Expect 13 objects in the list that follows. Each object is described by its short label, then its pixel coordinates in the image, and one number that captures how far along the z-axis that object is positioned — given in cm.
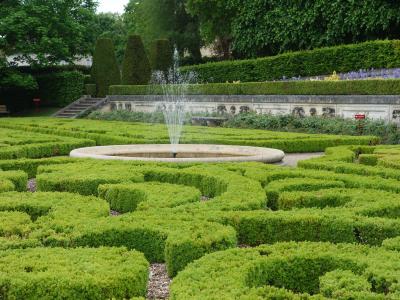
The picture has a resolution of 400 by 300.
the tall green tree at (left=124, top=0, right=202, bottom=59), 4481
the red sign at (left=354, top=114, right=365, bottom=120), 1803
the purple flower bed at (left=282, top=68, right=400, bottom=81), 2147
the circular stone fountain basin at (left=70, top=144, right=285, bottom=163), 1347
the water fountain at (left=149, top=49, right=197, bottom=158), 2379
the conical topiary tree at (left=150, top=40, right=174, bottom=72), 3431
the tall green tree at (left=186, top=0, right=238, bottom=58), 3831
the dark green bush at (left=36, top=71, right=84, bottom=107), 3544
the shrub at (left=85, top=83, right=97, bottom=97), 3519
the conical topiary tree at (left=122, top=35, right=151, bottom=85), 3322
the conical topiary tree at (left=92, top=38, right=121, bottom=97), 3494
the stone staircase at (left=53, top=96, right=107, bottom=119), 3213
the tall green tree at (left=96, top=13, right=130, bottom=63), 5959
